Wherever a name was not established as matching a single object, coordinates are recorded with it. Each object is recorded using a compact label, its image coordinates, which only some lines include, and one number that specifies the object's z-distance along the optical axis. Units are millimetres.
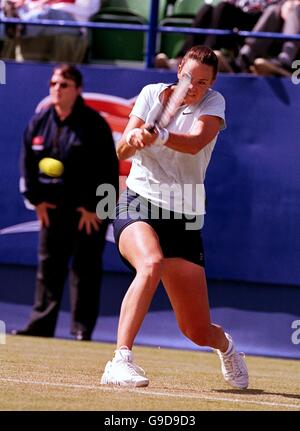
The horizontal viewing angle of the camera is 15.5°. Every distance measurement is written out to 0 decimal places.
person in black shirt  11047
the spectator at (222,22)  11758
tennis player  6461
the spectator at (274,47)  11055
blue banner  10773
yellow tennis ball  11094
